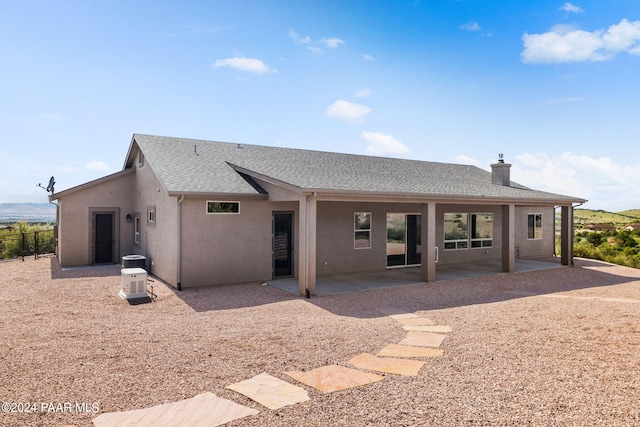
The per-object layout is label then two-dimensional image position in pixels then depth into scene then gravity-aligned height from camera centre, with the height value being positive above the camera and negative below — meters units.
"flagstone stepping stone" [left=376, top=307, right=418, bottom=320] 7.64 -2.00
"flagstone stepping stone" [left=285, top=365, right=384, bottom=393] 4.12 -1.83
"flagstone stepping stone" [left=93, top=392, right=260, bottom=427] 3.30 -1.79
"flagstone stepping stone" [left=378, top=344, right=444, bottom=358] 5.21 -1.88
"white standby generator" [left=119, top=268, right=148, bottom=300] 9.12 -1.65
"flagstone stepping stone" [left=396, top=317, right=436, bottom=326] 6.98 -1.96
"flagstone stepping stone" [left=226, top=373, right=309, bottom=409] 3.74 -1.82
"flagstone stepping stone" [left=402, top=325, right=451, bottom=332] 6.51 -1.93
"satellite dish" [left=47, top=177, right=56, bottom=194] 16.53 +1.25
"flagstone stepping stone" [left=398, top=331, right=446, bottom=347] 5.71 -1.90
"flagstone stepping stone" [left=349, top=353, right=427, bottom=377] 4.57 -1.86
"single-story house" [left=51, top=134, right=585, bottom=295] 10.49 +0.05
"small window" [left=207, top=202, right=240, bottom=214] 10.73 +0.24
